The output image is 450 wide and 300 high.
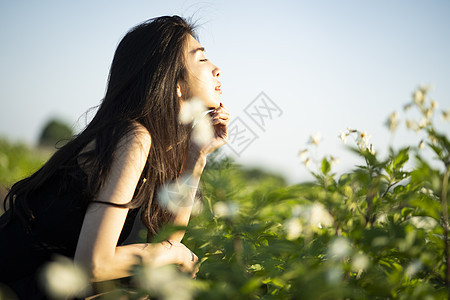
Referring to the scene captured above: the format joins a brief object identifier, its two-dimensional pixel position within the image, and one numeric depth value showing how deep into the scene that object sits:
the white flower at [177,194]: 1.84
